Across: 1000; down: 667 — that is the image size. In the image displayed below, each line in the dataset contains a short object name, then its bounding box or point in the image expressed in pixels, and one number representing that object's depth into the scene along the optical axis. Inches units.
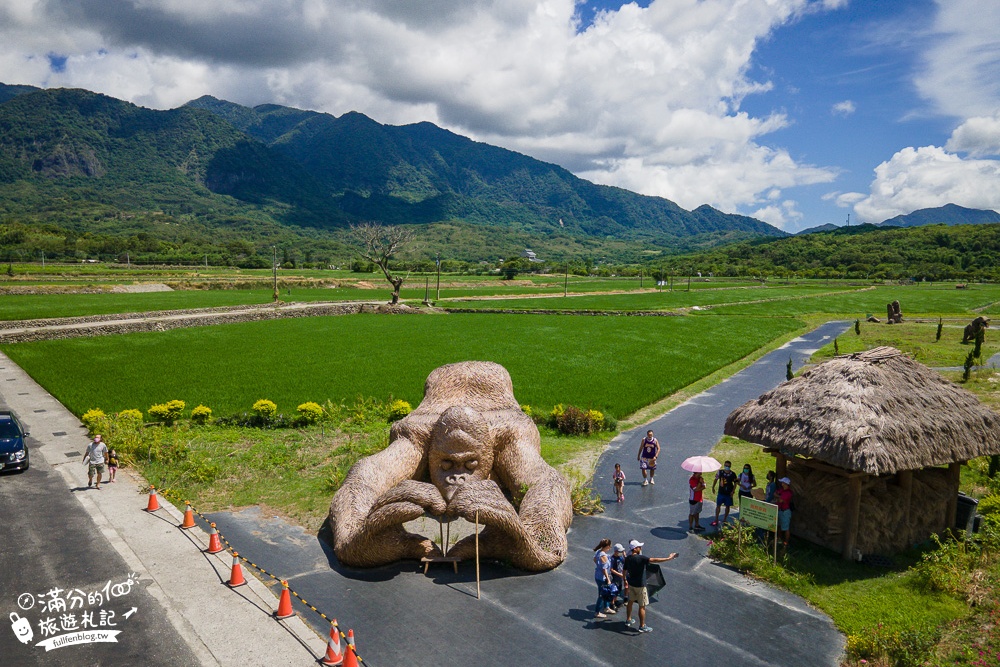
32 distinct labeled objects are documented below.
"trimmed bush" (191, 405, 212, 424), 803.4
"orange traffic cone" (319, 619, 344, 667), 308.8
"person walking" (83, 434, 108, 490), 554.9
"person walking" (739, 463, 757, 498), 498.9
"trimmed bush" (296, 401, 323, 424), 807.7
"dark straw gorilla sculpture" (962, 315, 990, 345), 1427.2
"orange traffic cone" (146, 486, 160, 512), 510.3
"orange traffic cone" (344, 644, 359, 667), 299.1
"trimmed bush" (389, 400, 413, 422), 837.8
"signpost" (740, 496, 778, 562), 430.9
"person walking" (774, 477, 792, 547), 449.7
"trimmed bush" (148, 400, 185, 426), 790.5
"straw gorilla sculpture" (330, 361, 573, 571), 390.6
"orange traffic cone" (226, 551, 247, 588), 388.8
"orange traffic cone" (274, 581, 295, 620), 353.1
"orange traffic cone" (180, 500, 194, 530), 475.8
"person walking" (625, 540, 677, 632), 350.3
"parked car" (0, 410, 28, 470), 593.0
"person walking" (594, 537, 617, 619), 365.7
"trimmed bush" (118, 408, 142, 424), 745.6
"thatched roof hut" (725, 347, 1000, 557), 431.0
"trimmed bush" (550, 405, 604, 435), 805.9
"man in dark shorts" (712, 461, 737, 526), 502.0
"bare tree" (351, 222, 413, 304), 2501.6
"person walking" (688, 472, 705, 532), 494.0
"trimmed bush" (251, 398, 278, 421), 800.3
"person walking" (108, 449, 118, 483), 580.4
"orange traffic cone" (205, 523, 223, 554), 433.1
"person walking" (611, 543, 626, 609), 369.1
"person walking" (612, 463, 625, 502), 554.9
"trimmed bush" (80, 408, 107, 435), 717.3
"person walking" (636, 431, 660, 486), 602.5
